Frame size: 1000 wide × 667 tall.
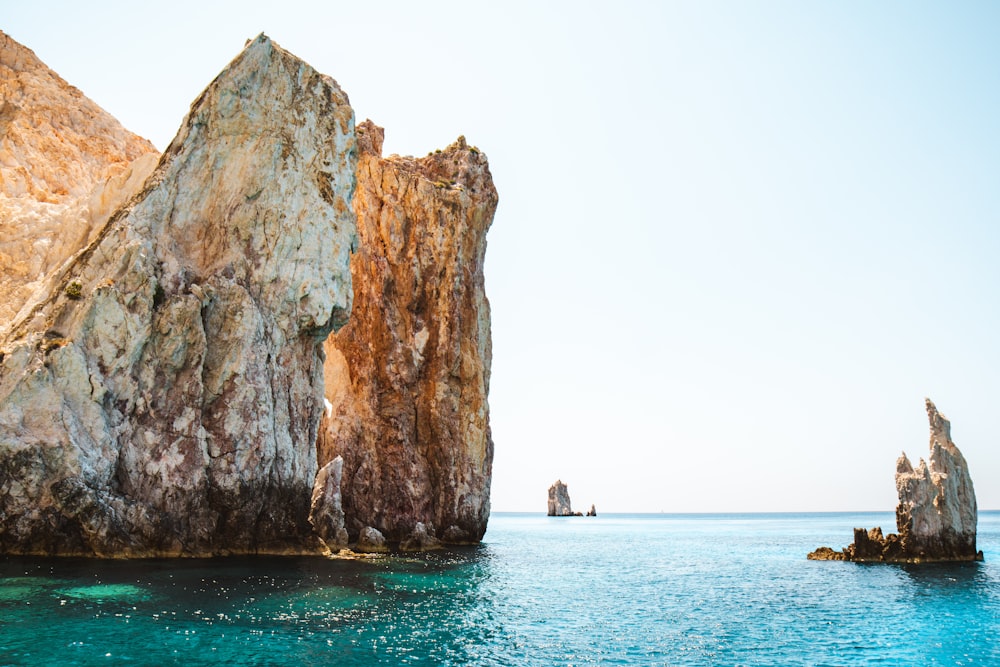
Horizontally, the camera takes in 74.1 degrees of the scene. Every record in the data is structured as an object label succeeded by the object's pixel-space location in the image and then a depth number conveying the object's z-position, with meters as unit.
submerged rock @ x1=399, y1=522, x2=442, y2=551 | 49.07
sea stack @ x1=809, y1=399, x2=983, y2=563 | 43.00
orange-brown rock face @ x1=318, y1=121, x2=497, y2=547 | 52.06
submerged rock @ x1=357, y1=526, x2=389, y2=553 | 45.33
